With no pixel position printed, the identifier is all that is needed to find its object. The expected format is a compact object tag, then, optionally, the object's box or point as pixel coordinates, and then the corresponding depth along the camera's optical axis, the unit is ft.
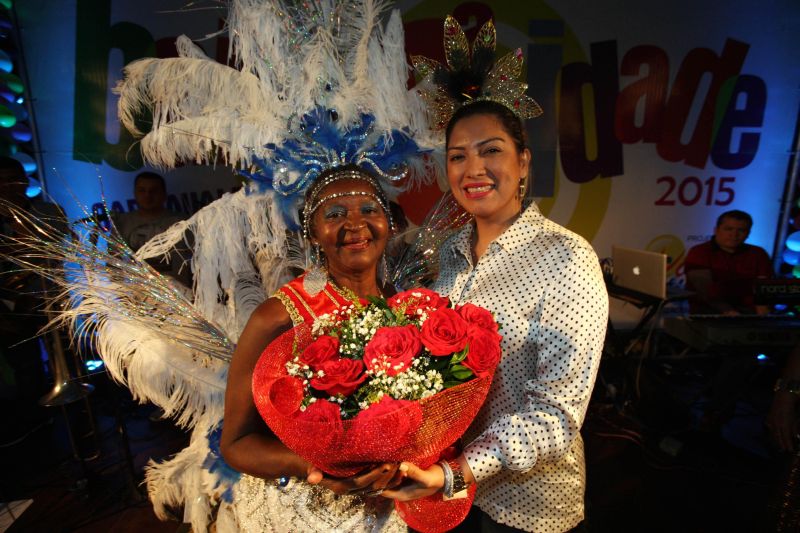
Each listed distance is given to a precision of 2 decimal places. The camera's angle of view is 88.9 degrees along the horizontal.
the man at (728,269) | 15.33
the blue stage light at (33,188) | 16.10
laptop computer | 13.48
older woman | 4.89
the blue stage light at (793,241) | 19.07
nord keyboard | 12.16
